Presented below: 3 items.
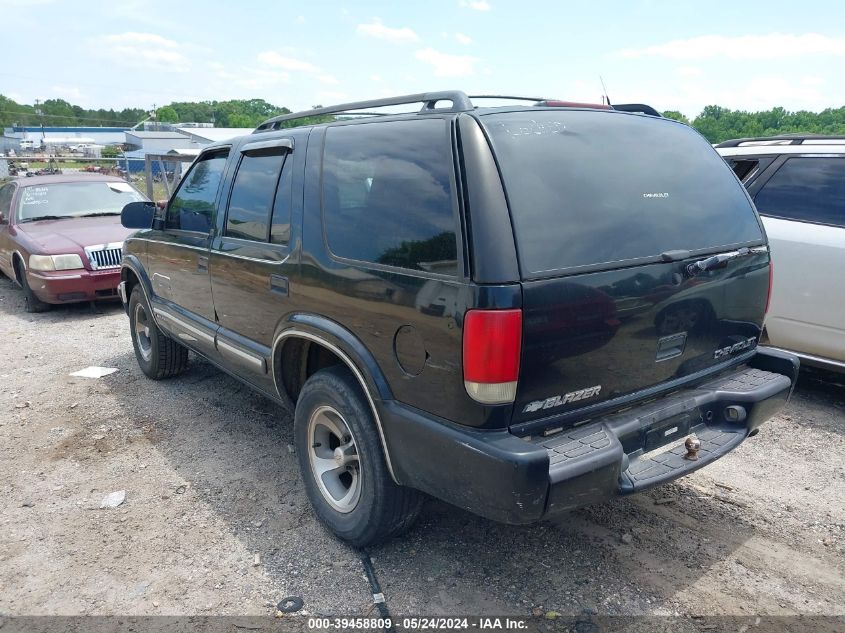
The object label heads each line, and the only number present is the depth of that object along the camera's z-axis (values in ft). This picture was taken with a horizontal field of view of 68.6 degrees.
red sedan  25.75
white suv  15.17
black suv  7.46
